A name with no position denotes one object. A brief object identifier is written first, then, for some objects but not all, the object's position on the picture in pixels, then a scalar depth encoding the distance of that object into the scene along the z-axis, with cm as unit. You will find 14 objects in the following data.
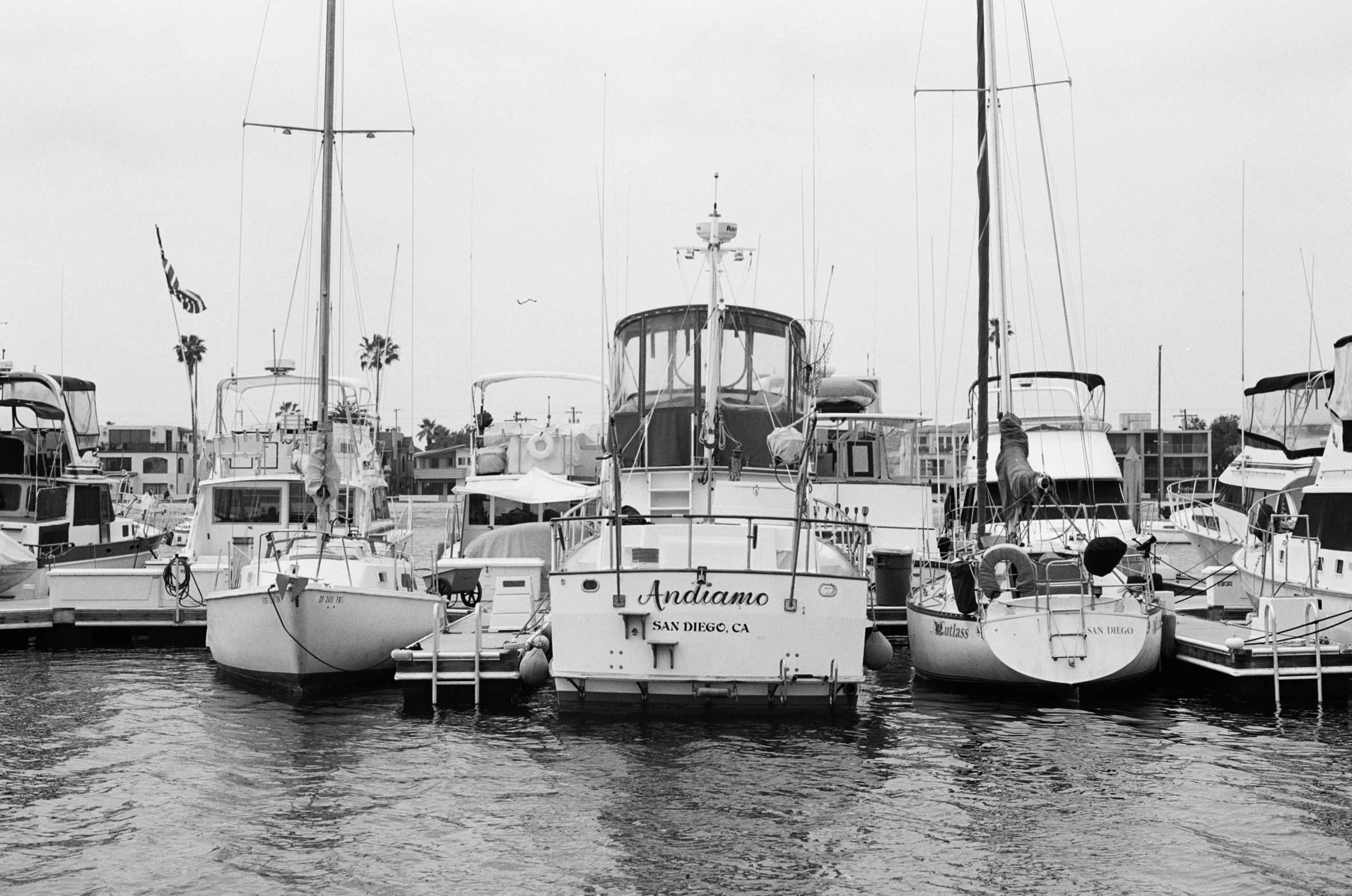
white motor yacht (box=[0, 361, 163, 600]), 2822
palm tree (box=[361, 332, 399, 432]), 10338
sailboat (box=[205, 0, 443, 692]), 1762
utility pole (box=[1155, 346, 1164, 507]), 7111
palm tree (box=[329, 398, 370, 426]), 2739
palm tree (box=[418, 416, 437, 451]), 14875
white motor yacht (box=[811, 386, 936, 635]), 2628
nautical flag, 3481
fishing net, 1972
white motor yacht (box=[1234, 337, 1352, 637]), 1809
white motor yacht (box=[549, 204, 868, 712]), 1466
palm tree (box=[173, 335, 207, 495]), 9695
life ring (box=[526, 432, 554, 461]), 3145
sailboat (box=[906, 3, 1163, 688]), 1644
